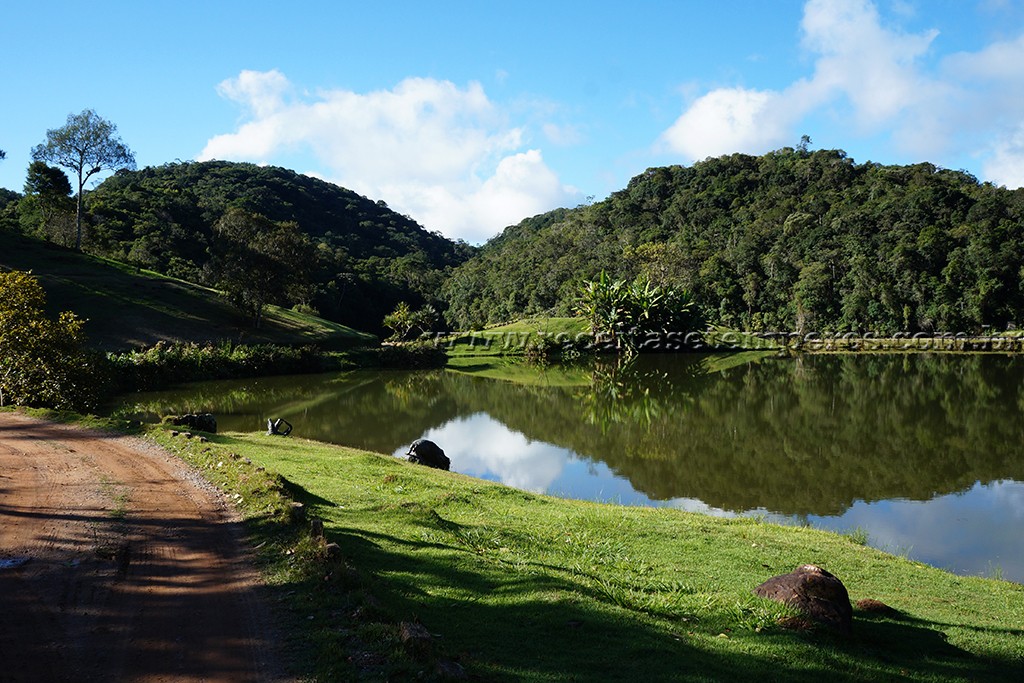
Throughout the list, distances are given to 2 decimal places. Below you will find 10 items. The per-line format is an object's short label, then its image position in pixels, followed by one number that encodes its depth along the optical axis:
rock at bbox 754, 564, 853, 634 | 5.67
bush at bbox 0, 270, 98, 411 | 17.75
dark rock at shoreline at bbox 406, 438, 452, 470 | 16.27
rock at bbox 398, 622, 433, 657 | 4.52
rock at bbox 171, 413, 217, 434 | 16.67
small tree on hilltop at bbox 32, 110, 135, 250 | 49.38
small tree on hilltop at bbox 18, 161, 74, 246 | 54.56
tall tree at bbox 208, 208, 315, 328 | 44.38
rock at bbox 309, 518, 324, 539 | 6.78
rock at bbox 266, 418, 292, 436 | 18.09
